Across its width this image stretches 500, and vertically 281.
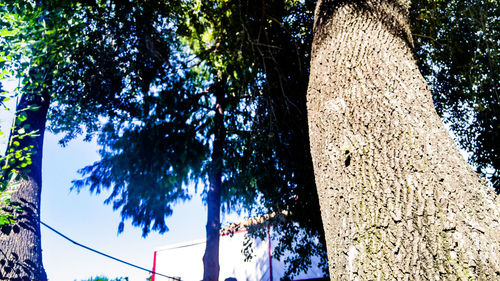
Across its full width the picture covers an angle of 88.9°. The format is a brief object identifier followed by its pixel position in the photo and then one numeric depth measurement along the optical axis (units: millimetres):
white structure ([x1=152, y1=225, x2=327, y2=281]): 10352
